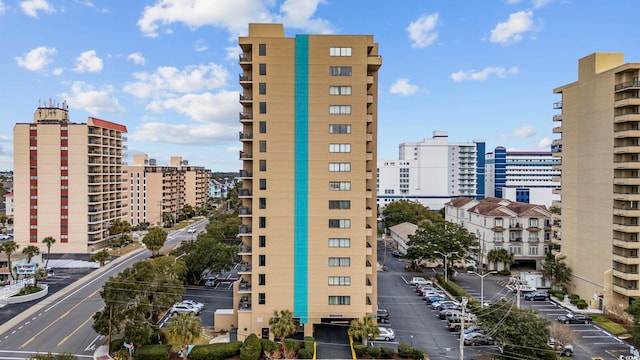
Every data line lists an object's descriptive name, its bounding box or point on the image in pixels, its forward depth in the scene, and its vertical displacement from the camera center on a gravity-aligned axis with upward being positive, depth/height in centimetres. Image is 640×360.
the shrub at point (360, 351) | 3422 -1498
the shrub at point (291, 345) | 3400 -1450
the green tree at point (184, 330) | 3136 -1217
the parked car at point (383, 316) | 4258 -1503
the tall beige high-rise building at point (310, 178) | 3838 -30
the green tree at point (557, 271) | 5100 -1223
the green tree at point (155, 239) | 6850 -1100
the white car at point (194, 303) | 4556 -1487
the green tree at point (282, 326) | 3456 -1310
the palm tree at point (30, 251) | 5832 -1128
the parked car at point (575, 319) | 4181 -1499
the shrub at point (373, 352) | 3388 -1492
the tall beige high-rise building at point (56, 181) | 7275 -124
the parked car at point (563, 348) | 3438 -1485
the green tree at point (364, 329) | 3503 -1354
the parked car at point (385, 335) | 3797 -1517
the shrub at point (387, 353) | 3391 -1508
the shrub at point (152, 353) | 3297 -1471
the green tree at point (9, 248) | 5627 -1059
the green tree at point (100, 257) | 6383 -1314
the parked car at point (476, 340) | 3684 -1512
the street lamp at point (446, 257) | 5547 -1156
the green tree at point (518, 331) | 3166 -1255
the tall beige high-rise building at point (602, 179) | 4341 -42
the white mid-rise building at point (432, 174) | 14100 +42
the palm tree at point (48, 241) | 6581 -1118
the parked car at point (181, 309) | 4441 -1492
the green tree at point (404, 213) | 9375 -919
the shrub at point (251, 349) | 3250 -1424
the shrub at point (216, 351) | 3309 -1470
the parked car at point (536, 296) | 4934 -1481
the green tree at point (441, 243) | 5797 -1000
